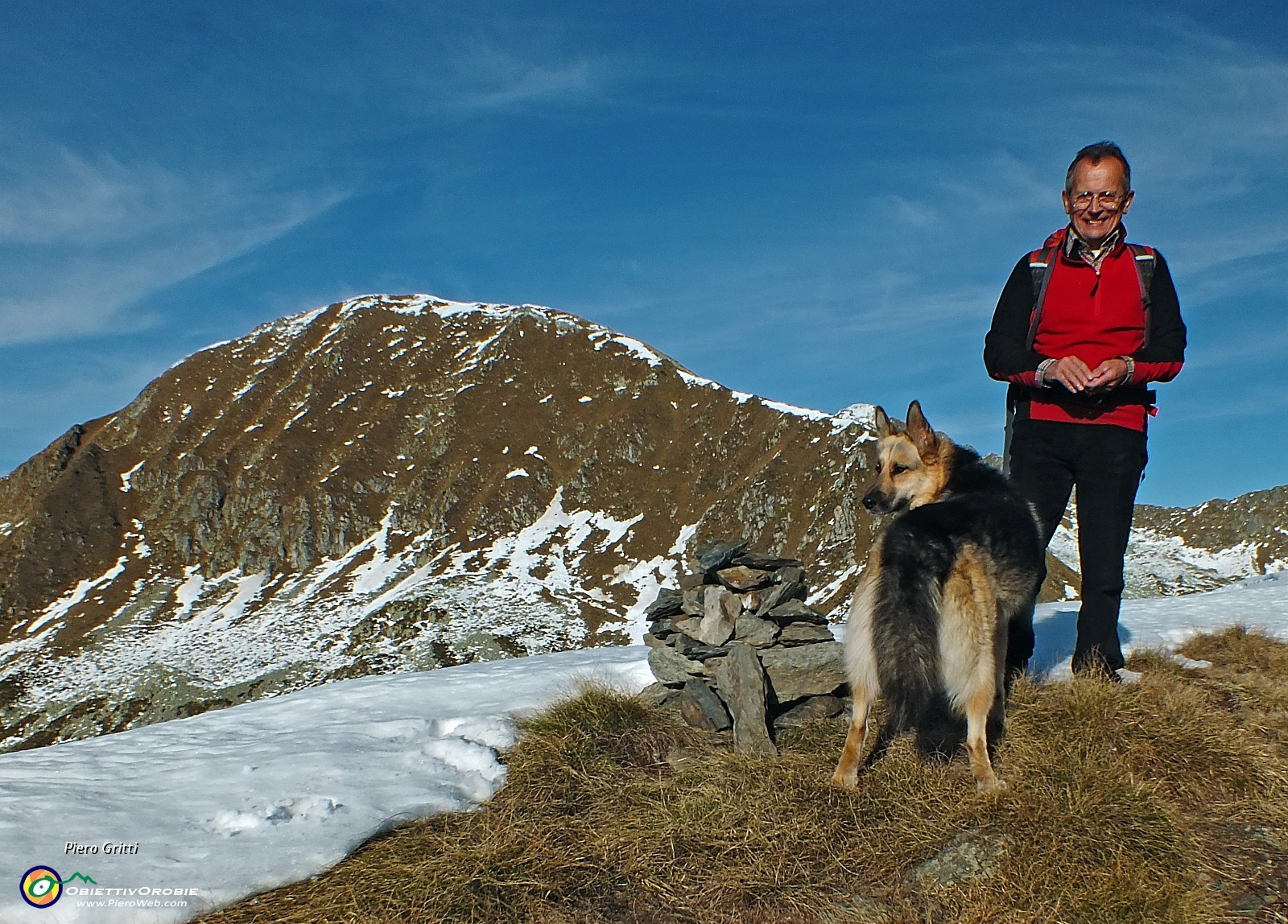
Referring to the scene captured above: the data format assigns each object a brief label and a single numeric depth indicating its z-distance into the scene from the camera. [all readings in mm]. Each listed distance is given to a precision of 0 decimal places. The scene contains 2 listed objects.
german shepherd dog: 5152
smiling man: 6469
